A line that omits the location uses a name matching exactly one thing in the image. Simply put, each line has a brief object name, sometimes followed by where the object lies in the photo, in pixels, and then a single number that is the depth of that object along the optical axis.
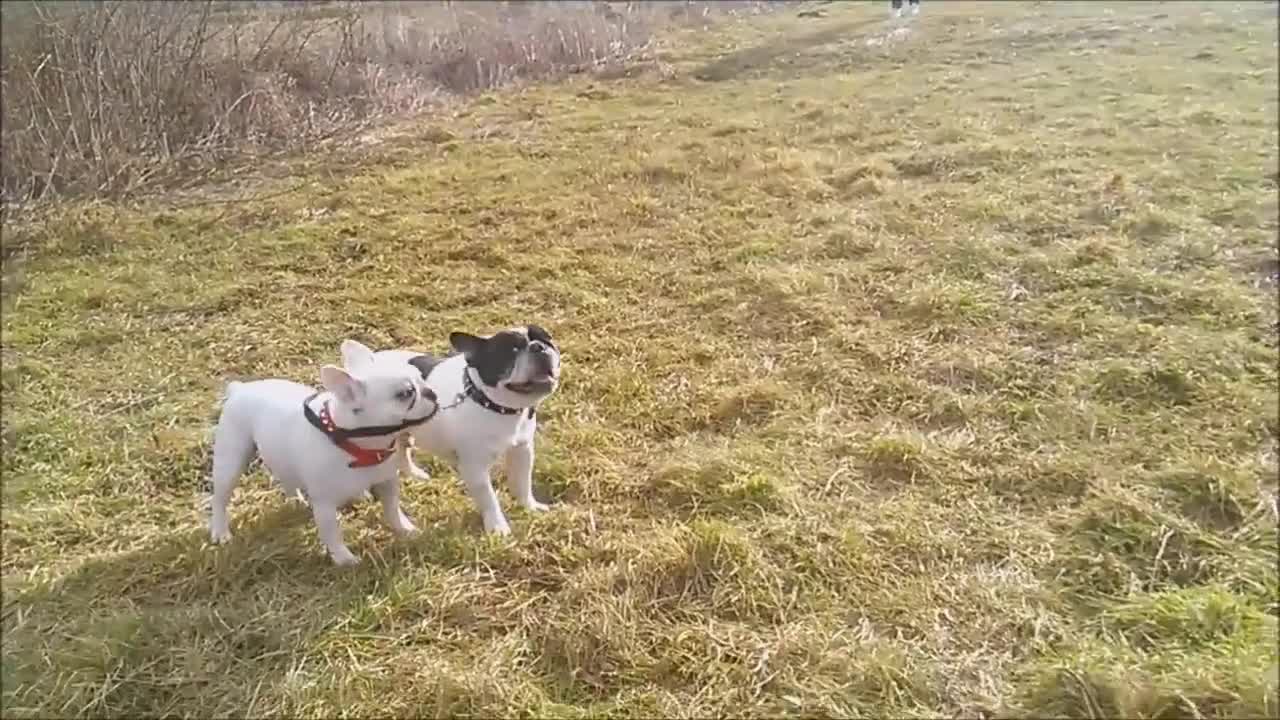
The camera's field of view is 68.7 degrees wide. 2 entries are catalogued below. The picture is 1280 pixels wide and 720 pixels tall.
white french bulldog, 2.57
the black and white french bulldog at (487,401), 2.75
